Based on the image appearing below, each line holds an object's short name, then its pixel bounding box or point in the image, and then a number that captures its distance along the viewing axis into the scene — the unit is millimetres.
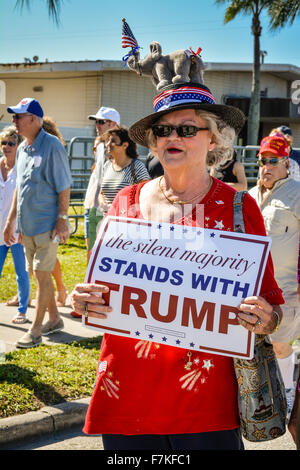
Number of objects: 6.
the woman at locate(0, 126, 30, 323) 6676
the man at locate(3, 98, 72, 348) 5645
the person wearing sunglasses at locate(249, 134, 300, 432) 4816
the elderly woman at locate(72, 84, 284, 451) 2270
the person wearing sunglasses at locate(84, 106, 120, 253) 6715
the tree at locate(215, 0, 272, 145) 24531
